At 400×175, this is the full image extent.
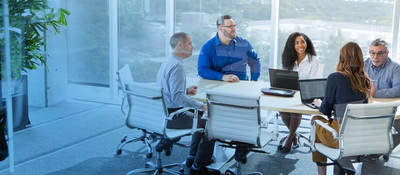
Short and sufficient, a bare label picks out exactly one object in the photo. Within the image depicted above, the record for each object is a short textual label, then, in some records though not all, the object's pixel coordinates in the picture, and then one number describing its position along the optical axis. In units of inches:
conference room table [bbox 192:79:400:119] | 171.6
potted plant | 177.2
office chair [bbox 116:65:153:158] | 181.7
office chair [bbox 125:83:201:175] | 168.9
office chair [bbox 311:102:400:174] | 142.3
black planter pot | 184.2
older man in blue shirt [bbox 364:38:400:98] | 188.7
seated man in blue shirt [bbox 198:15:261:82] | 218.1
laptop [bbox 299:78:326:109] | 176.2
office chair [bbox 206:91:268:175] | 153.4
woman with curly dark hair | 206.1
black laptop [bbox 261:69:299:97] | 188.2
